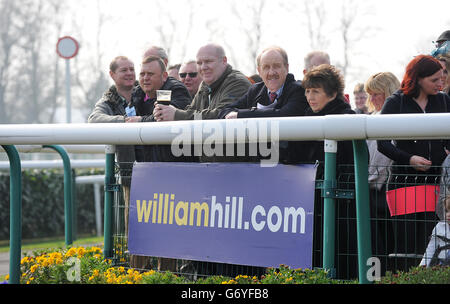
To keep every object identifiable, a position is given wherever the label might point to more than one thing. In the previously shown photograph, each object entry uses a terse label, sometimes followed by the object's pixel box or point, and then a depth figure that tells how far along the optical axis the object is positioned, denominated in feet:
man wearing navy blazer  29.22
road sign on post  86.74
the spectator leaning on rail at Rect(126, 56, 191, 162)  35.91
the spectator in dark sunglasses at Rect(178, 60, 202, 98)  42.96
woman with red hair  23.32
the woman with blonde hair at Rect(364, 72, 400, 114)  35.78
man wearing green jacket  33.45
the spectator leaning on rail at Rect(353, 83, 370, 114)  45.50
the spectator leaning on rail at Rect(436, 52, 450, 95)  33.30
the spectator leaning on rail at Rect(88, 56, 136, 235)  40.47
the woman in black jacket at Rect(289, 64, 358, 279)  22.88
